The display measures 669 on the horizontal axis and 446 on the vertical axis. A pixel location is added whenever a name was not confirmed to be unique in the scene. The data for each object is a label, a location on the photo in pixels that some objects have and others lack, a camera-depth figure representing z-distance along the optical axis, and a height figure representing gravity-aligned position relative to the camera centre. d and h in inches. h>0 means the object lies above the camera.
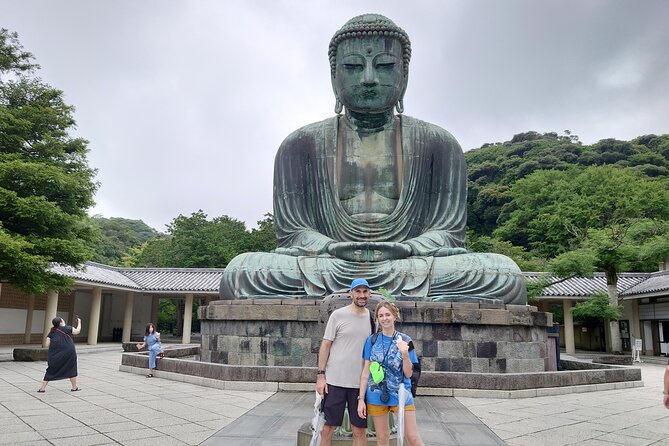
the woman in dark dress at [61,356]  288.2 -22.4
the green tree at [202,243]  1226.1 +167.7
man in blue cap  137.3 -11.2
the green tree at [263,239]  1277.1 +183.1
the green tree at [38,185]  488.1 +123.4
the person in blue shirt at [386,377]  130.6 -13.4
